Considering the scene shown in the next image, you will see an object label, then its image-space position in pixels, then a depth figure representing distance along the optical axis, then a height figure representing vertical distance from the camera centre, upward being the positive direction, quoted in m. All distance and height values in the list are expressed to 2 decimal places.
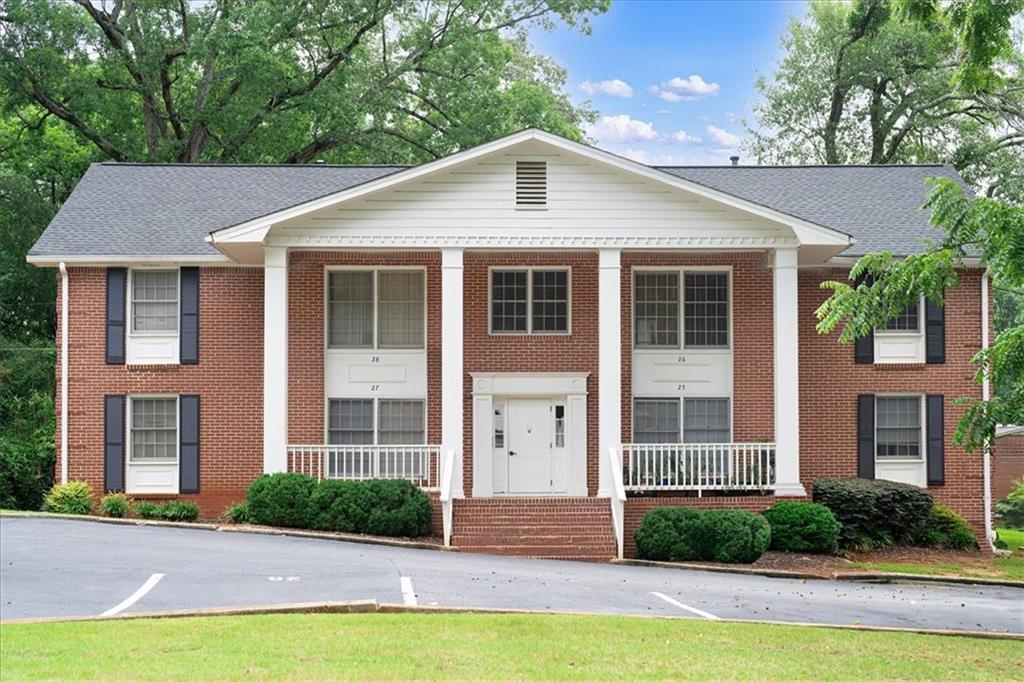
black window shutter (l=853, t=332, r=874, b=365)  26.86 +1.01
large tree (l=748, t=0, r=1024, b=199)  43.09 +10.86
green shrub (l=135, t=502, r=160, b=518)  25.19 -2.28
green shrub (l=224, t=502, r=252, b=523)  24.08 -2.25
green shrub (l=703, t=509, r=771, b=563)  22.06 -2.49
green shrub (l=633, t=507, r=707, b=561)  22.20 -2.48
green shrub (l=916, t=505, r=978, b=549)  25.28 -2.75
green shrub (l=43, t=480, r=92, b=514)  25.11 -2.05
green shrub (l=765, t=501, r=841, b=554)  23.16 -2.48
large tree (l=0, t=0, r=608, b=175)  36.91 +10.25
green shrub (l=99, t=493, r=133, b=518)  25.25 -2.19
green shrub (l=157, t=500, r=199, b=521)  25.09 -2.29
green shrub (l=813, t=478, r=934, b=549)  24.45 -2.21
